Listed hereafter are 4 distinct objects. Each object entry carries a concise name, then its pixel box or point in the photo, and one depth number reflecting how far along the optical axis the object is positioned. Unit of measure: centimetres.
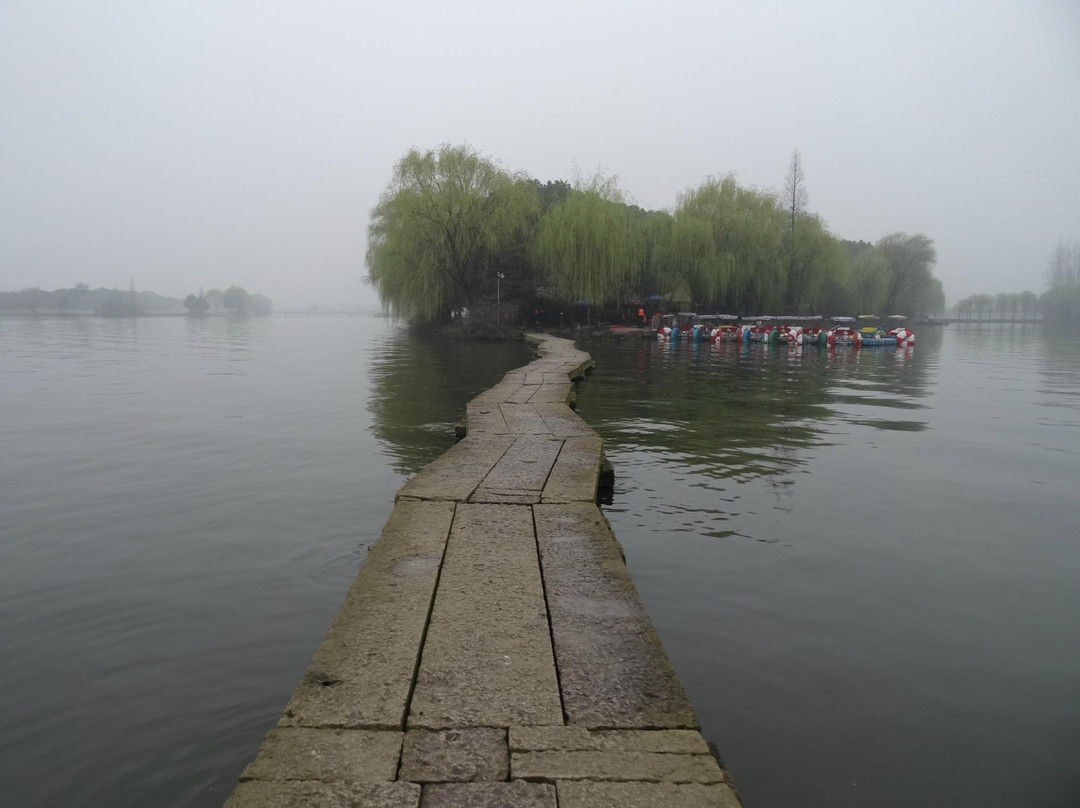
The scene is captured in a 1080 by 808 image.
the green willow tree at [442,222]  2973
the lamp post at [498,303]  3158
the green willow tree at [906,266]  5691
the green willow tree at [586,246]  3212
